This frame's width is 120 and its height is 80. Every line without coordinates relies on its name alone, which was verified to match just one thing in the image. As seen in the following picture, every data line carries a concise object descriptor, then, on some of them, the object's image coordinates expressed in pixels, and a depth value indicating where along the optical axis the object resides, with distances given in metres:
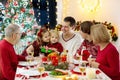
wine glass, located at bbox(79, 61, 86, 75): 2.67
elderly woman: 2.83
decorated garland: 5.43
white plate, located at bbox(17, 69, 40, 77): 2.54
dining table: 2.47
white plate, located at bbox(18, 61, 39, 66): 3.01
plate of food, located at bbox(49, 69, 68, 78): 2.58
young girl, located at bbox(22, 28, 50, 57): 3.68
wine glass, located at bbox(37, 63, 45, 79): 2.58
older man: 2.89
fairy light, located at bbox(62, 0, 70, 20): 6.12
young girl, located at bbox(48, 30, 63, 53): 3.86
